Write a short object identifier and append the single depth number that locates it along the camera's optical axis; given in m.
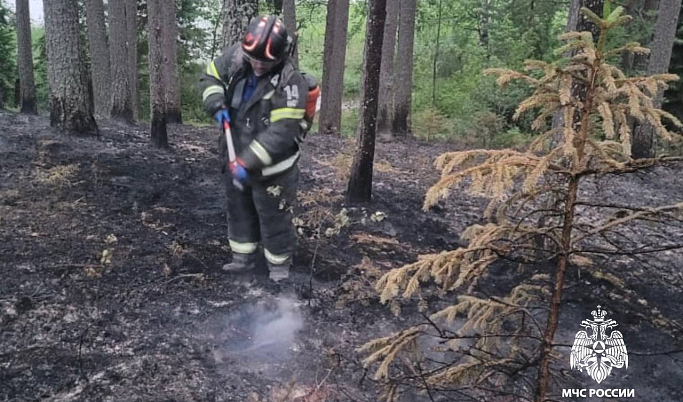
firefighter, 4.36
